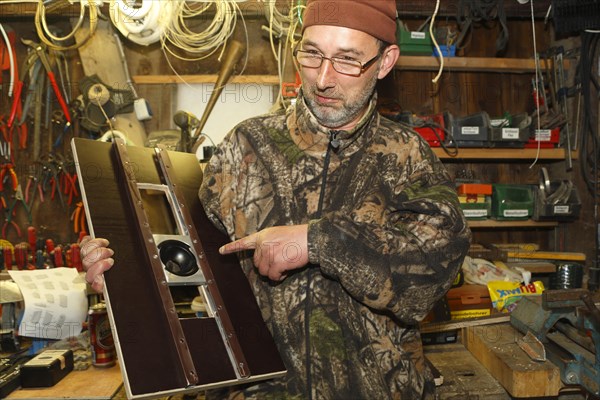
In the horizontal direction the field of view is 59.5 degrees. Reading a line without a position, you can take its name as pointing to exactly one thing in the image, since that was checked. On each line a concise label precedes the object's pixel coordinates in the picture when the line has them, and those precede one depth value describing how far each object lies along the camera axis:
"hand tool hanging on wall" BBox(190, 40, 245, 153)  2.59
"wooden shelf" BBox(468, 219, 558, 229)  2.64
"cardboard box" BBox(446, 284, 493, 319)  2.33
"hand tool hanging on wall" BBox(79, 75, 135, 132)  2.40
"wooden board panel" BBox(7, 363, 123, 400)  1.63
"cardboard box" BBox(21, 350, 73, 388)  1.68
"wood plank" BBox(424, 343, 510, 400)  1.76
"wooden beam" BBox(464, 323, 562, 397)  1.73
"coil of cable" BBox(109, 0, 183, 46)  2.23
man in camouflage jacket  1.19
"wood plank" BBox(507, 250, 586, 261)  2.72
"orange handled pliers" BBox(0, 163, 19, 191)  2.45
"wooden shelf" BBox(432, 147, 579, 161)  2.56
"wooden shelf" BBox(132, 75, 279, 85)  2.64
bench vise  1.69
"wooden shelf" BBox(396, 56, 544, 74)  2.57
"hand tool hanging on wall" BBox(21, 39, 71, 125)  2.40
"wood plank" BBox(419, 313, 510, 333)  2.18
